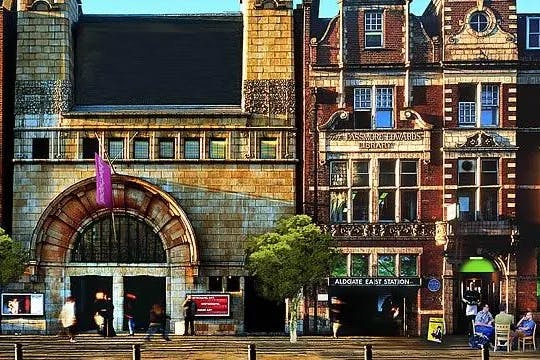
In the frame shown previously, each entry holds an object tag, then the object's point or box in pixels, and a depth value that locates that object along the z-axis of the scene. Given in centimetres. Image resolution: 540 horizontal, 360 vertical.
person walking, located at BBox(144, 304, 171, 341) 3331
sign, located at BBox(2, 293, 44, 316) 3262
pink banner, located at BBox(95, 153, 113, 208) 3063
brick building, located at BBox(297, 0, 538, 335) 3275
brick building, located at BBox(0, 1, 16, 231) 3316
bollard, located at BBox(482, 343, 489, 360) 2289
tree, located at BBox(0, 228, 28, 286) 3073
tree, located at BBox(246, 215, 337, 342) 2997
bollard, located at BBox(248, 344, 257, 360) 2334
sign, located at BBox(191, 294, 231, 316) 3272
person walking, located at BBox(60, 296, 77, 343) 3047
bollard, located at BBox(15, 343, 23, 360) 2345
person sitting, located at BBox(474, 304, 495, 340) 2873
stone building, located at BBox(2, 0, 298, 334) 3300
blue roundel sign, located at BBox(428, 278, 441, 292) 3288
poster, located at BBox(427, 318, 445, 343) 3067
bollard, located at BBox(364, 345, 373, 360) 2303
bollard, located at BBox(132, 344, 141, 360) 2314
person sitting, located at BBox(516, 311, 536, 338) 2896
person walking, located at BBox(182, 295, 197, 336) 3218
